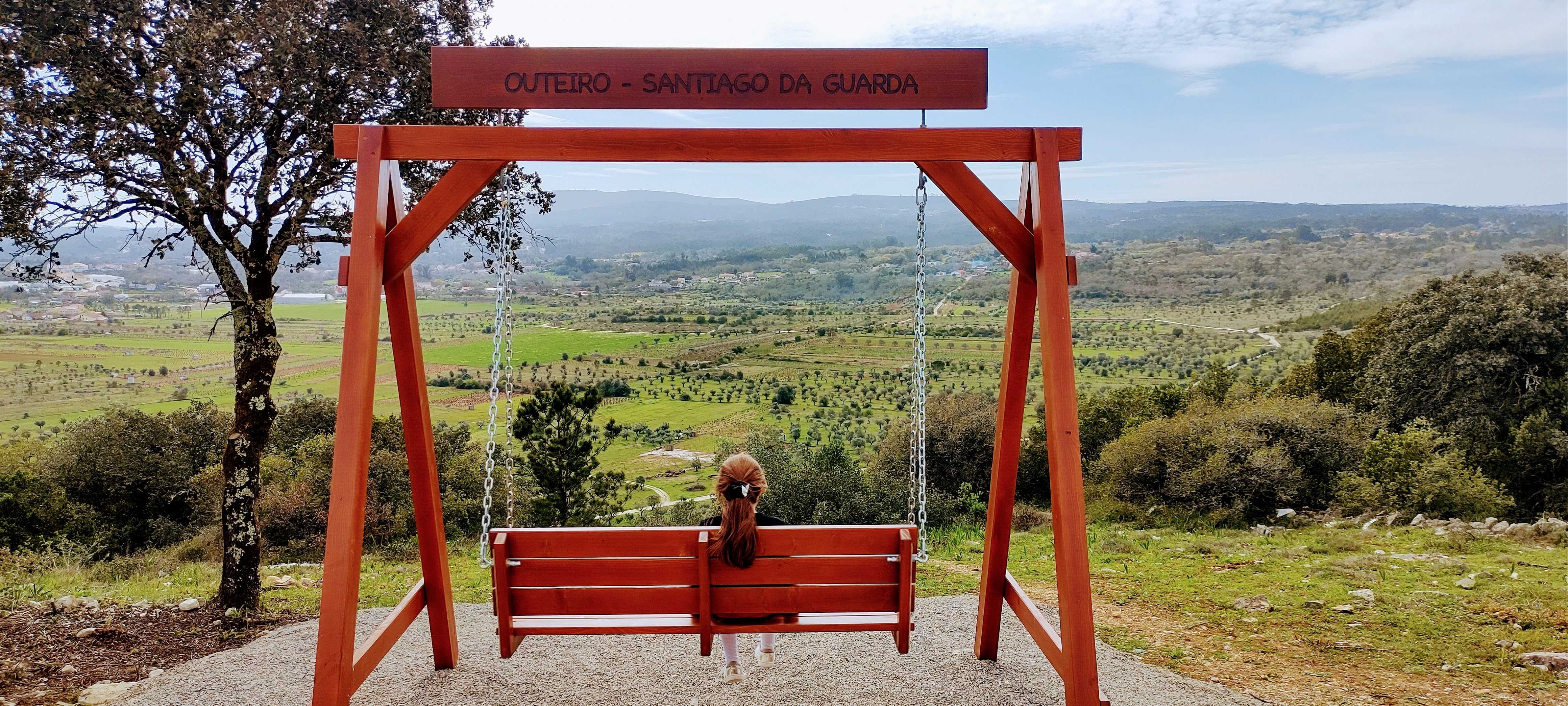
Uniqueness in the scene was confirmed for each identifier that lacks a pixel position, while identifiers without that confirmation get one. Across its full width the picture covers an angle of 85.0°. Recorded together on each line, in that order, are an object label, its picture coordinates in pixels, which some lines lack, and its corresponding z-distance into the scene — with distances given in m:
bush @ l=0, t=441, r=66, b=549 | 21.06
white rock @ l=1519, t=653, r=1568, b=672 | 5.69
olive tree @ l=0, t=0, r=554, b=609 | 5.96
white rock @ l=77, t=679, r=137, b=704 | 5.06
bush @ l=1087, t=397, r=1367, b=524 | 17.36
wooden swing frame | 3.78
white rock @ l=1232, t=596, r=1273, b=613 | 7.31
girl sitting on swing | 4.41
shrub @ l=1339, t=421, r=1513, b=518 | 15.73
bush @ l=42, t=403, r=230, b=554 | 22.59
